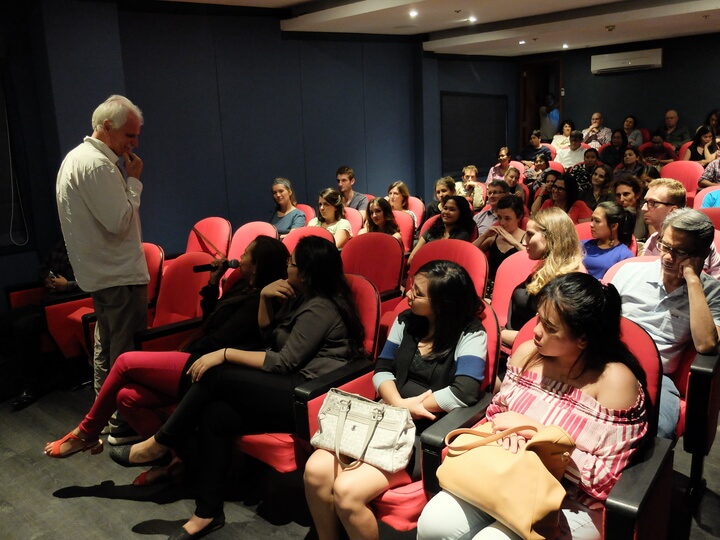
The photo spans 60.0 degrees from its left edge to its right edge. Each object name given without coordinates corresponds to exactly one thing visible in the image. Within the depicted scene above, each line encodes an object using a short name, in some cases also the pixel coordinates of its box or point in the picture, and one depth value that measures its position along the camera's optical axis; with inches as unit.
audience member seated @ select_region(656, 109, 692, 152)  367.9
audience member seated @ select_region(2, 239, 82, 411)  152.0
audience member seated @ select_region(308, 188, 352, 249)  191.9
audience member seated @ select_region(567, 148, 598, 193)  216.1
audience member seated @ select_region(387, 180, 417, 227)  217.9
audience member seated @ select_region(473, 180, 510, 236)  184.4
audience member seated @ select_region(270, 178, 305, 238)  211.3
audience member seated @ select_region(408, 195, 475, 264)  163.2
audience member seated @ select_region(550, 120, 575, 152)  399.2
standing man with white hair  109.7
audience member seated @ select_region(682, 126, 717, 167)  300.7
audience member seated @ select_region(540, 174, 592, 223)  187.0
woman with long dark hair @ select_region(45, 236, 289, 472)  105.4
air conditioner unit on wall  402.6
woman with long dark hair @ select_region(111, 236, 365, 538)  94.3
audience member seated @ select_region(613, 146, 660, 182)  263.4
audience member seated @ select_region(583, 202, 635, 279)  126.0
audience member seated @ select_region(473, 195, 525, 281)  146.9
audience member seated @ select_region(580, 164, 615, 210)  201.3
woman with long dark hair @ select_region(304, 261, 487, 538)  77.5
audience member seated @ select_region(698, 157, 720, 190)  212.5
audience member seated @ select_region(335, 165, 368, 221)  237.0
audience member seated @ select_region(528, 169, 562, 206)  210.6
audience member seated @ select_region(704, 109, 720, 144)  339.6
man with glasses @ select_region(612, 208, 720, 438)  85.7
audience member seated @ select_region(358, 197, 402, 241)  184.5
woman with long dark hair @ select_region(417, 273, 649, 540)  66.2
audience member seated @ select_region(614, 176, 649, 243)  164.4
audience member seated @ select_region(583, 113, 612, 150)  396.2
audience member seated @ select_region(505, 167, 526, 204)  260.1
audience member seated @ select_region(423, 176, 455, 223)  202.5
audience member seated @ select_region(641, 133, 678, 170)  328.2
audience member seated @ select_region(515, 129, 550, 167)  366.6
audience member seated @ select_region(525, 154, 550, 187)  308.8
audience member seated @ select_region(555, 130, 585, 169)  349.7
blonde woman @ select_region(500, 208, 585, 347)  107.0
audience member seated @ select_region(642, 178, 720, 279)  123.0
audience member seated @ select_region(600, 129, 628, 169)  333.7
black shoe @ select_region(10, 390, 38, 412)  143.8
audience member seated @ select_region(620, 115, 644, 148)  376.2
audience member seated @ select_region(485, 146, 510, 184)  314.3
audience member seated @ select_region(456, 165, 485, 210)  258.8
